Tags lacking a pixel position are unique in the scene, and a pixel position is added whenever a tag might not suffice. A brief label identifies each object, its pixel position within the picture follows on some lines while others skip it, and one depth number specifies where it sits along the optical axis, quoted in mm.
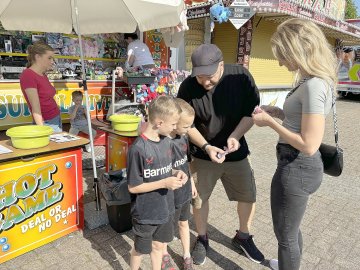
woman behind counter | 3439
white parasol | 3473
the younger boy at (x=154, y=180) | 2105
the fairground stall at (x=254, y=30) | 8773
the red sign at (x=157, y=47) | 9125
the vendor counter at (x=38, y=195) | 2619
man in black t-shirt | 2496
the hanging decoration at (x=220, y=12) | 8656
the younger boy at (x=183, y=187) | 2346
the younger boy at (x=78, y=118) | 5910
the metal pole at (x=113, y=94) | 7157
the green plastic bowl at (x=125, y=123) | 3453
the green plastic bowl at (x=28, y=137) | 2684
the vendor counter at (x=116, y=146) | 3452
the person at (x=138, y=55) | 7309
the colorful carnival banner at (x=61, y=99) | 6598
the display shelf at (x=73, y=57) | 7002
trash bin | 2830
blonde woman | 1805
